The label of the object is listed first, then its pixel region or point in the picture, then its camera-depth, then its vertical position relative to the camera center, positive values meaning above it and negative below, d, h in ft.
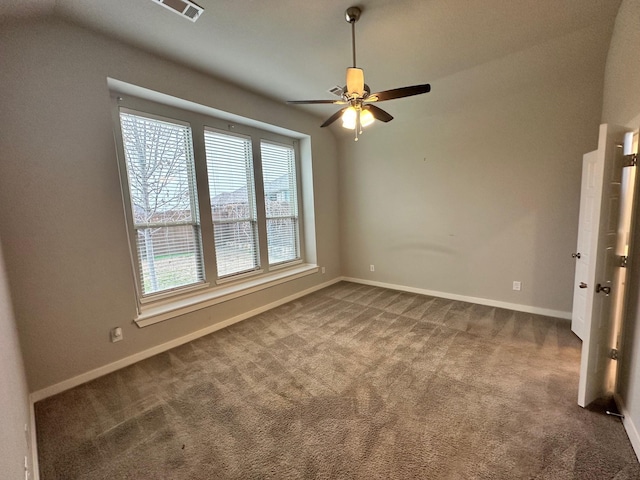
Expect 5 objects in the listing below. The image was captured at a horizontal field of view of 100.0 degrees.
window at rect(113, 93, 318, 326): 9.52 +0.35
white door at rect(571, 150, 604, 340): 8.98 -1.52
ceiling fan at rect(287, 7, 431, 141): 6.68 +2.77
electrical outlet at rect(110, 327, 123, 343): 8.36 -3.68
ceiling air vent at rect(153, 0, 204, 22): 6.55 +5.14
